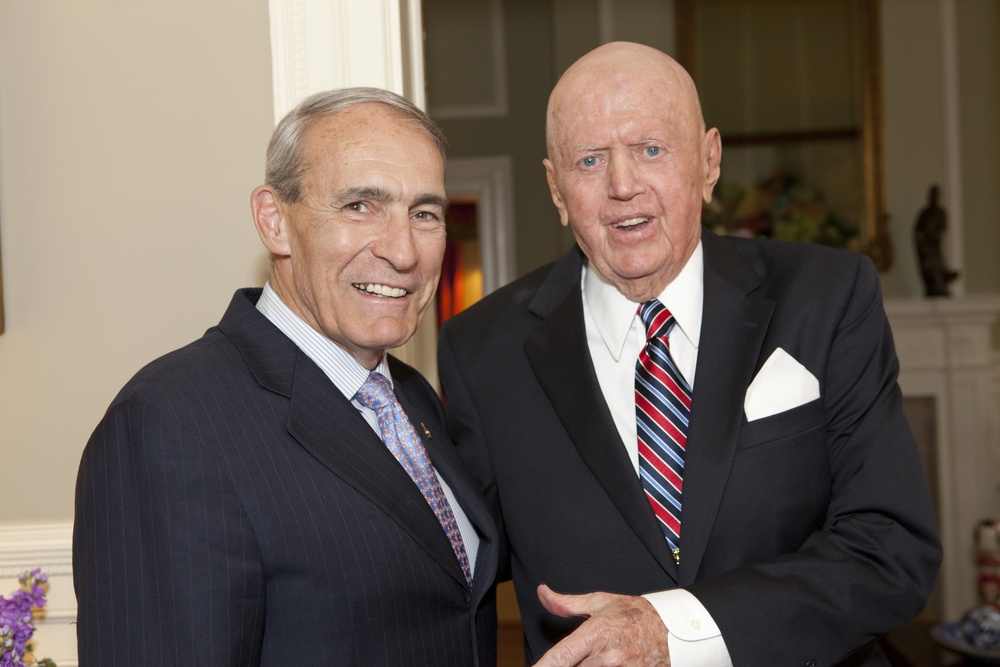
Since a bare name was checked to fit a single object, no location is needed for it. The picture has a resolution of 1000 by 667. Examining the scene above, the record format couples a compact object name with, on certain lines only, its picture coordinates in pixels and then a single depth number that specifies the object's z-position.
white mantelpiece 5.43
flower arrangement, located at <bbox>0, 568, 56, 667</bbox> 1.52
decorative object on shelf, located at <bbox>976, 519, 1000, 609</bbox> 4.14
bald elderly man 1.47
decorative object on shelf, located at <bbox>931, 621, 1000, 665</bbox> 3.53
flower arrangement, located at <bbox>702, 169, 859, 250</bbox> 5.59
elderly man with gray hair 1.17
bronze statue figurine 5.43
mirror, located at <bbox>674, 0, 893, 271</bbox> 5.64
